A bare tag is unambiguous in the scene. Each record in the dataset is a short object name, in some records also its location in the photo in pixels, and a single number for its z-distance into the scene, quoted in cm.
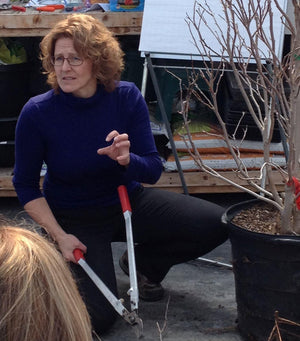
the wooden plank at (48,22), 426
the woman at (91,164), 302
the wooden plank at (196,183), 438
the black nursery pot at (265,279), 266
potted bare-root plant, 264
